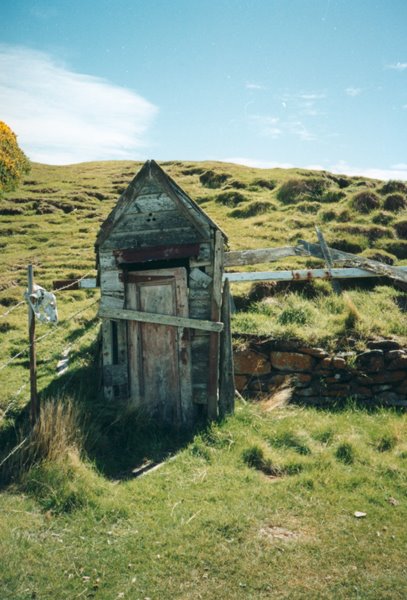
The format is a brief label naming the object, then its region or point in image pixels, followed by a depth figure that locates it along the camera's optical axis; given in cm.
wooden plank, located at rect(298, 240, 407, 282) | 945
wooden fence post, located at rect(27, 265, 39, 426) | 644
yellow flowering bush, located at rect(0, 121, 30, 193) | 3231
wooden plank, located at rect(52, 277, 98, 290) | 1063
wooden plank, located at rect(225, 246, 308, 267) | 930
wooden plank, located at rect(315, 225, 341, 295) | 943
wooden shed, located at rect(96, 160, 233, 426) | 844
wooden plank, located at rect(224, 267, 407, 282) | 959
